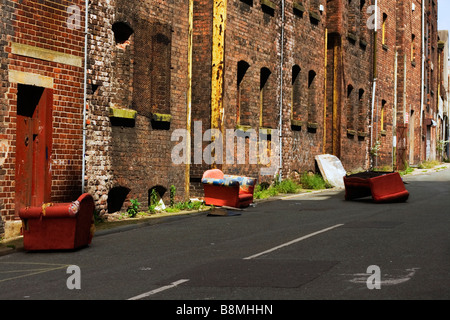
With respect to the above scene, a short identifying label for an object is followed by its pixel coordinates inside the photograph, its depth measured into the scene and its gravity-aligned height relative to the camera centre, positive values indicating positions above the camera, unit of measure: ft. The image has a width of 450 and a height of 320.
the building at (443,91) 173.17 +23.70
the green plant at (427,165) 119.63 +1.52
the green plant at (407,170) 100.63 +0.45
